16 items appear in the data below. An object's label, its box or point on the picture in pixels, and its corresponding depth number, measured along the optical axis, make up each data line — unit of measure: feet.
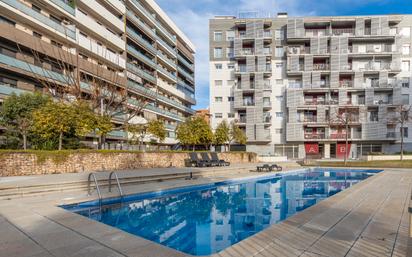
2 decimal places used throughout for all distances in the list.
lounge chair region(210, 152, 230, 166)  77.16
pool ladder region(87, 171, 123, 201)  29.85
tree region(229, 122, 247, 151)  111.14
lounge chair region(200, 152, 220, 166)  73.71
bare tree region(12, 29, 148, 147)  71.61
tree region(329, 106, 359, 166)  120.26
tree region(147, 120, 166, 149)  74.28
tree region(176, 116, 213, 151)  90.17
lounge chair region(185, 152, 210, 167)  73.10
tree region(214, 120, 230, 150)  103.96
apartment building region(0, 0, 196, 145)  69.36
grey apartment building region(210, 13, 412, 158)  123.65
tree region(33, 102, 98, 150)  49.44
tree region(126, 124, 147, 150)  73.41
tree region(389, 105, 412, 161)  103.50
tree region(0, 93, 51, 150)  58.39
